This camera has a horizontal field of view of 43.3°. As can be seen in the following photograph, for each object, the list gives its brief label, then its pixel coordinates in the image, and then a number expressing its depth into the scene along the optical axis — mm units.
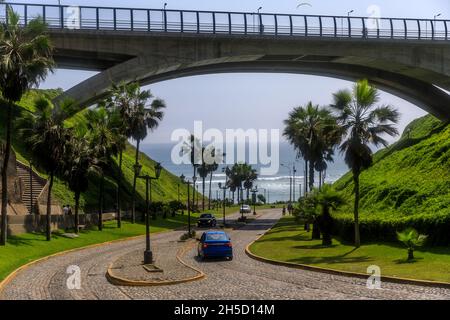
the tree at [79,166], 43094
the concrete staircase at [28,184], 47938
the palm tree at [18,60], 29719
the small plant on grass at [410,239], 23297
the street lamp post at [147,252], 26984
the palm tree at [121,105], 54875
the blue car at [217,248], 28359
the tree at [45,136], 36250
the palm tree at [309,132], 53406
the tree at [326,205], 33156
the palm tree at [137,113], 56594
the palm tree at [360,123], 29500
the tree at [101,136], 48219
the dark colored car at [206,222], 60031
